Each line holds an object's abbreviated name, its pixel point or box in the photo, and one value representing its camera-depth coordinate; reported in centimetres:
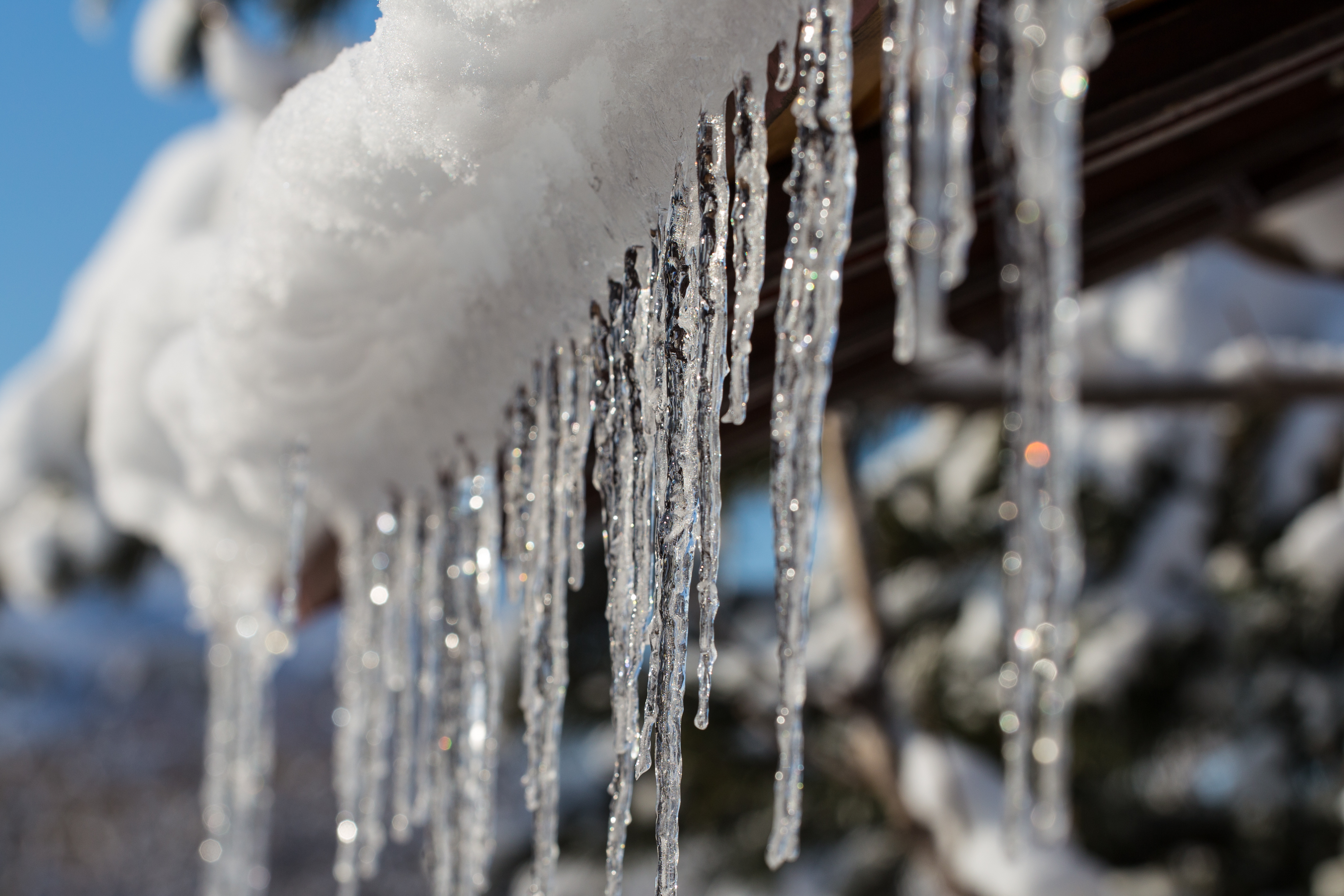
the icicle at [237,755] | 290
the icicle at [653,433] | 151
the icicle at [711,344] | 146
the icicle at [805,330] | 141
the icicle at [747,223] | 145
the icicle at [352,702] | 205
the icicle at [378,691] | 201
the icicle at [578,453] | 162
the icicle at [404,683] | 201
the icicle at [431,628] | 186
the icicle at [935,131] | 137
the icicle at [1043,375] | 137
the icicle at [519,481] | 168
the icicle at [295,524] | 182
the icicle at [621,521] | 156
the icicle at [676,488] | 148
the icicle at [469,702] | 181
